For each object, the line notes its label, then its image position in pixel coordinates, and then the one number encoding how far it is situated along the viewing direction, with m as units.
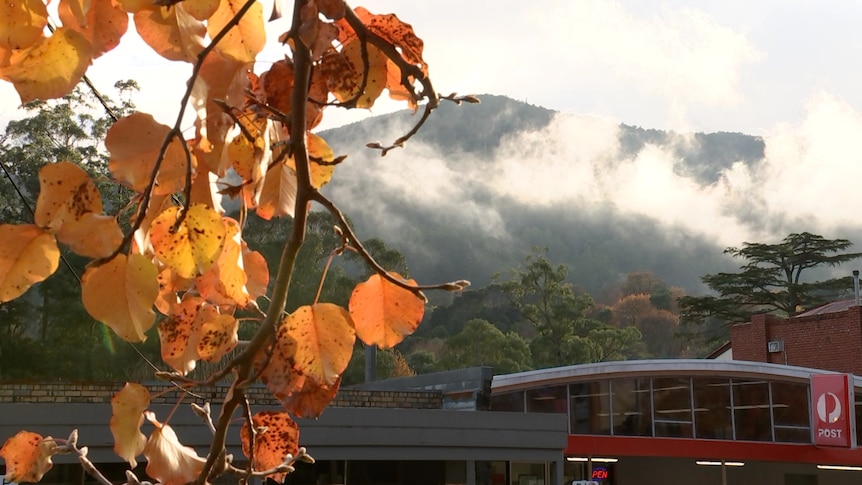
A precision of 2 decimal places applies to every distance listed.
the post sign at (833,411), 18.11
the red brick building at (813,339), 24.80
